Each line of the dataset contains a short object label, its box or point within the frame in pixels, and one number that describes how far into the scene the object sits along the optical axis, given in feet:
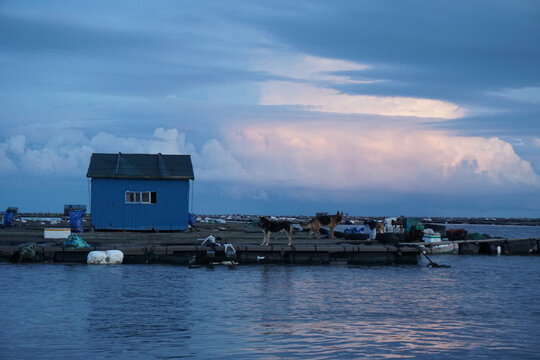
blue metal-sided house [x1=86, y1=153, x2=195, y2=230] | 148.97
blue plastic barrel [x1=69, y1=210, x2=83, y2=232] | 136.05
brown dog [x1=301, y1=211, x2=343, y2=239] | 140.77
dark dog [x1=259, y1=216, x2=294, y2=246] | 116.18
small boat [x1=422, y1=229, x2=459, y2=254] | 141.90
